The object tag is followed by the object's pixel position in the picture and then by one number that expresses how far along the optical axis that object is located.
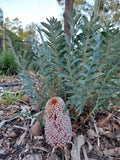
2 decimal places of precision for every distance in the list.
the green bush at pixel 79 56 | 0.46
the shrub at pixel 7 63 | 2.56
